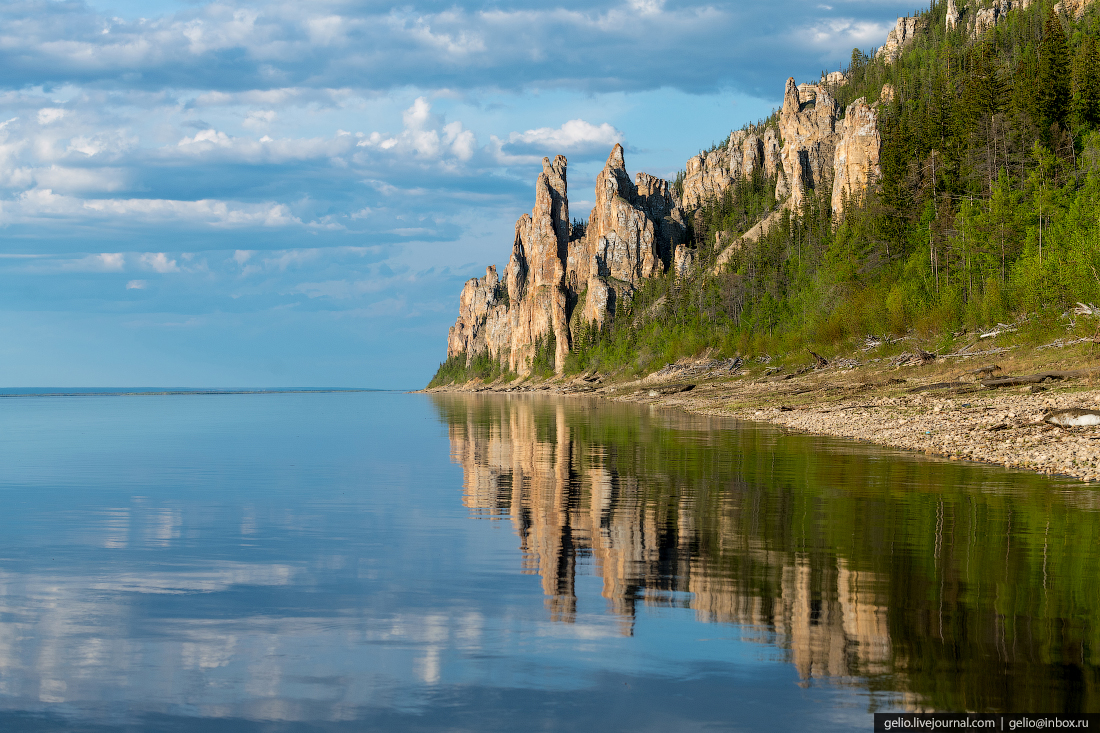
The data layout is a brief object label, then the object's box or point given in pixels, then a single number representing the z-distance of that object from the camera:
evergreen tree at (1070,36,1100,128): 88.94
